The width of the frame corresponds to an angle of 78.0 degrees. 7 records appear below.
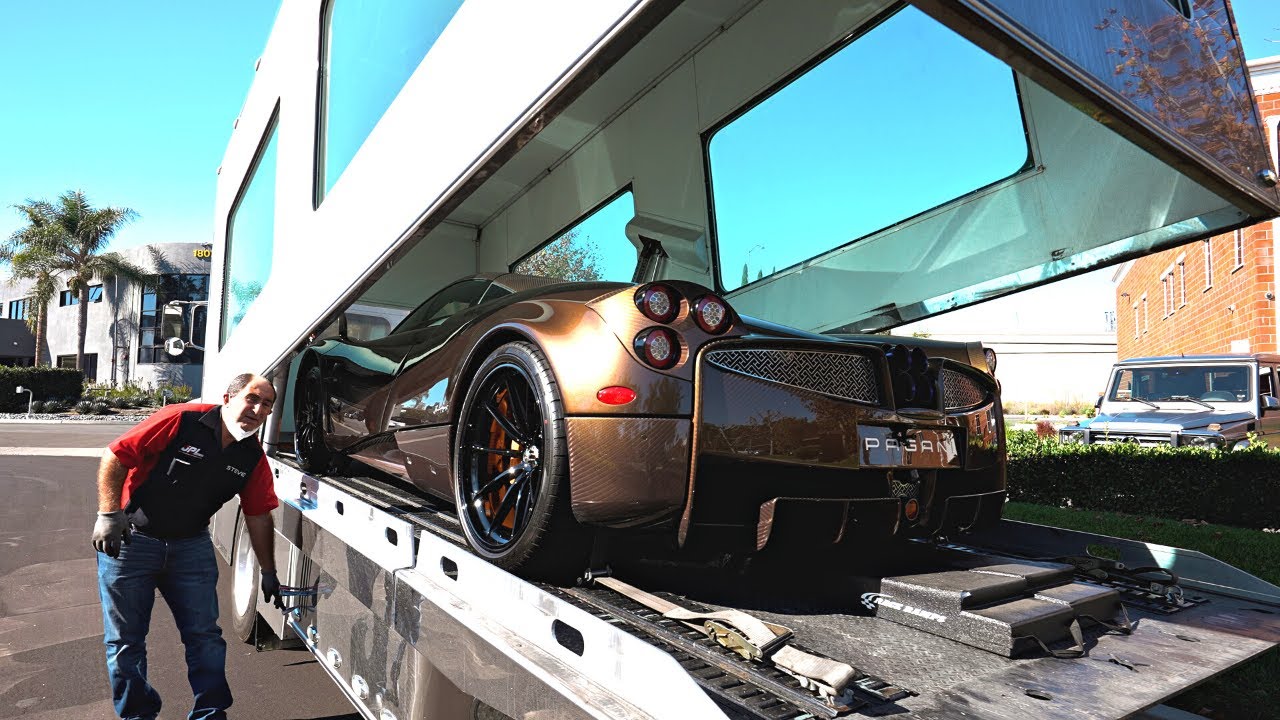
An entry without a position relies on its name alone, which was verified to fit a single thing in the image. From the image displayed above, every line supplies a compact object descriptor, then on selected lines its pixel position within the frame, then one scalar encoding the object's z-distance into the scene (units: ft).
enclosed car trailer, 5.36
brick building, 39.34
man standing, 9.66
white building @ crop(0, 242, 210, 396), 120.37
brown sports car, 6.63
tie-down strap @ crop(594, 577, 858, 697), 4.60
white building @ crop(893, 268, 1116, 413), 129.70
